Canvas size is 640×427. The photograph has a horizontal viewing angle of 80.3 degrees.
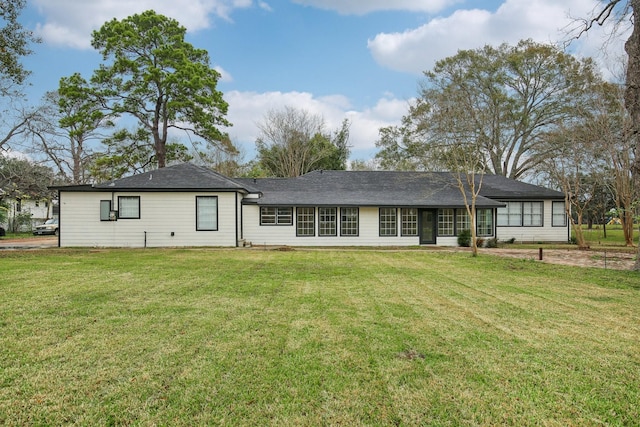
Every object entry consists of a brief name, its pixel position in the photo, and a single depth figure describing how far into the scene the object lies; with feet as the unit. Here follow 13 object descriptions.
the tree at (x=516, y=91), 90.68
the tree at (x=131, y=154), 85.05
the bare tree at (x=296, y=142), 110.42
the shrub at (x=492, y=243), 58.59
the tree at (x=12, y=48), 44.42
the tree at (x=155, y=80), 81.46
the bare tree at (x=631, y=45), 31.55
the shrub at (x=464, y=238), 59.72
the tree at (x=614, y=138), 56.90
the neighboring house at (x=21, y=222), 95.21
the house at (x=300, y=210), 55.67
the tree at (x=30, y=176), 75.51
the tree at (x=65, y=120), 79.25
